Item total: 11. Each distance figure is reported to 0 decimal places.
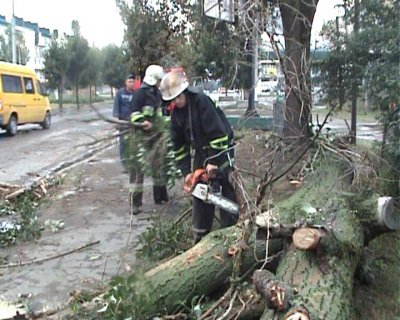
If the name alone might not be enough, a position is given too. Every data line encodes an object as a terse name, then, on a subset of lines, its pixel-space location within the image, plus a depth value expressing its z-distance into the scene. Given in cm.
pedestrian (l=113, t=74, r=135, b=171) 782
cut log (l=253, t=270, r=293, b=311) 300
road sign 611
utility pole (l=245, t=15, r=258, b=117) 457
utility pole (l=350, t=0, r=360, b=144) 679
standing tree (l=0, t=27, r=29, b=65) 2885
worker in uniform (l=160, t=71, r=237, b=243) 481
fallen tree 320
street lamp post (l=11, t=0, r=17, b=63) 2709
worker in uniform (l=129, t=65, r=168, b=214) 444
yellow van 1848
